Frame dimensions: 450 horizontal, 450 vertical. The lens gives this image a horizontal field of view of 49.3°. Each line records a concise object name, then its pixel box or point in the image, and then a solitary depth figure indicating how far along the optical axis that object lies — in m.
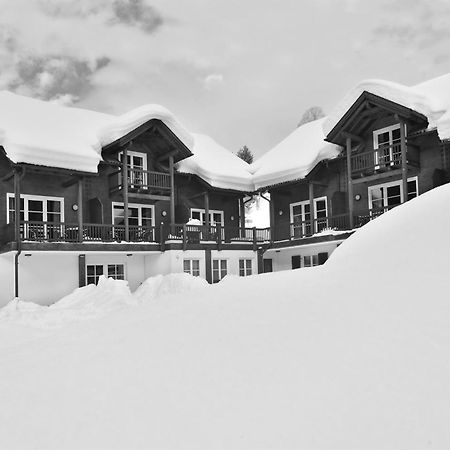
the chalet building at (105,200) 19.14
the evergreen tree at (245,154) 45.31
